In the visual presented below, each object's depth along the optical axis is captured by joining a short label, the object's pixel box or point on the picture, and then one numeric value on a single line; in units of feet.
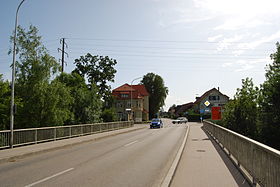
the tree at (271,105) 95.57
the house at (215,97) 261.85
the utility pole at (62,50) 110.95
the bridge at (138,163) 22.77
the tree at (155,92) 314.14
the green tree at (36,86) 66.64
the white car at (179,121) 212.56
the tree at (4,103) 71.67
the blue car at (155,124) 142.00
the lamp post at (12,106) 46.62
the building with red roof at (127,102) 255.41
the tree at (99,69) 176.76
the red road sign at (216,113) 95.25
